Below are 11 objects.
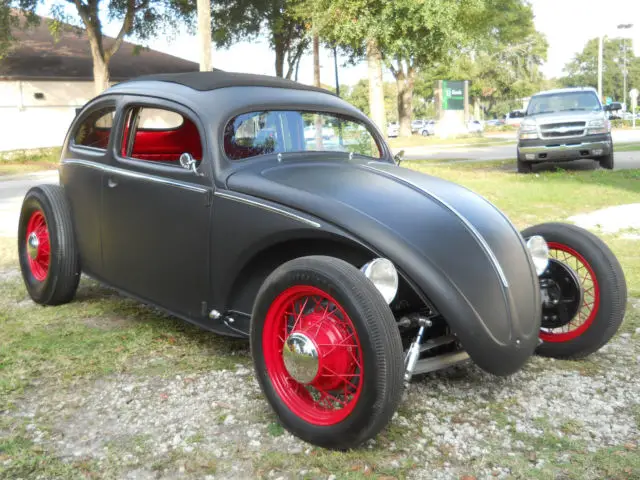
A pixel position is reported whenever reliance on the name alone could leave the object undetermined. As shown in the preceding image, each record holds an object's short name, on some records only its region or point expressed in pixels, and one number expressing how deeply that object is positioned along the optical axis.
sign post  45.79
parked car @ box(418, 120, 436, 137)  58.81
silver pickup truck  15.60
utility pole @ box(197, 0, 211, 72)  13.41
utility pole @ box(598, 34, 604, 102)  38.20
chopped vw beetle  3.06
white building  30.59
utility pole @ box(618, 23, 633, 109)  47.05
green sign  37.72
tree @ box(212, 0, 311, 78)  31.64
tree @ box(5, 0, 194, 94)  25.06
